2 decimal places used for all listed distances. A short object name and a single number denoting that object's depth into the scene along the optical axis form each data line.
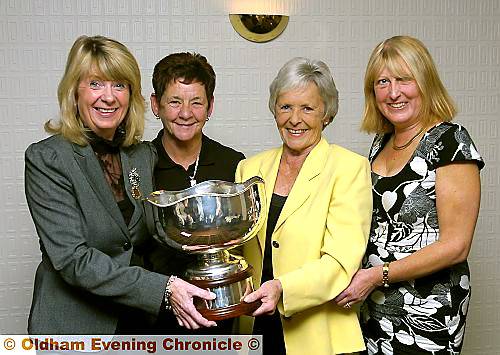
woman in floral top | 1.77
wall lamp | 2.68
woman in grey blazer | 1.67
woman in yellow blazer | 1.69
